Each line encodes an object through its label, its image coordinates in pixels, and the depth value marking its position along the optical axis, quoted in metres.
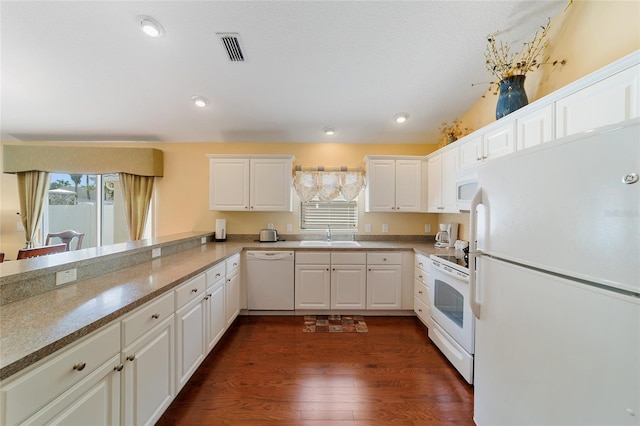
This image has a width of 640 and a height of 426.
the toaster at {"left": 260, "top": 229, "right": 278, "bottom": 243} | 3.41
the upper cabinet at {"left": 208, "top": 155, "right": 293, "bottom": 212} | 3.26
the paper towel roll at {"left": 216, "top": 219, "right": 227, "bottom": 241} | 3.43
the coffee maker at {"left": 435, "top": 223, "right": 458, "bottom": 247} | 3.05
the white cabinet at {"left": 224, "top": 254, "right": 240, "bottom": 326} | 2.48
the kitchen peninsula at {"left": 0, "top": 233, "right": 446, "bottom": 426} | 0.77
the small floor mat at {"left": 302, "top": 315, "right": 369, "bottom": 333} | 2.66
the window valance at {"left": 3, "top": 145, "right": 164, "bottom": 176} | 3.31
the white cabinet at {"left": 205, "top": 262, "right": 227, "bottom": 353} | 2.03
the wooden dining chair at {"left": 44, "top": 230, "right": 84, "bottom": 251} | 3.36
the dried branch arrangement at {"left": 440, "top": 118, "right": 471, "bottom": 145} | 2.96
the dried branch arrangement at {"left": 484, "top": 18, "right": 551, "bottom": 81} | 1.94
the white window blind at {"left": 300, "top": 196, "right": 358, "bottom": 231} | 3.64
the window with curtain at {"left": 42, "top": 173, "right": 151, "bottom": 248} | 3.65
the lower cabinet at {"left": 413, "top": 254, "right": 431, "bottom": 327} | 2.62
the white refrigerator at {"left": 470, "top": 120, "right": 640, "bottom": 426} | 0.69
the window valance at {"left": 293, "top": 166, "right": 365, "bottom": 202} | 3.45
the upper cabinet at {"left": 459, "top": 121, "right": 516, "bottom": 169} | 1.91
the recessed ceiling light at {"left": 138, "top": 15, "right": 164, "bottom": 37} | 1.85
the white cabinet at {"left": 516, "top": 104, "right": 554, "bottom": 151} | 1.57
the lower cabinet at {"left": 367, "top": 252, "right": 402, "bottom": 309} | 2.97
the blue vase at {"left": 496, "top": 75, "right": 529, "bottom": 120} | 1.95
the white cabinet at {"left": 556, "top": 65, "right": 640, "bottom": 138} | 1.15
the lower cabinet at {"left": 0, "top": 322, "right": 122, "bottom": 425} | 0.71
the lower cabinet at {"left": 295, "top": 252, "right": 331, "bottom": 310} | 2.98
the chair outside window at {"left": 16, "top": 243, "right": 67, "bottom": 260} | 2.31
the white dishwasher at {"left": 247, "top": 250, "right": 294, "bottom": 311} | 2.98
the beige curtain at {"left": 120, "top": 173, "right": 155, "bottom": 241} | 3.45
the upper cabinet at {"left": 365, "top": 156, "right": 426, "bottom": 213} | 3.26
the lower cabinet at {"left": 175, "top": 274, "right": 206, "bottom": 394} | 1.58
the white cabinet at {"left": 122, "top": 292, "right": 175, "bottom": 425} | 1.15
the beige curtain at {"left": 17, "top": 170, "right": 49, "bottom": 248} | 3.39
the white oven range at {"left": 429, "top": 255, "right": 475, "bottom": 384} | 1.85
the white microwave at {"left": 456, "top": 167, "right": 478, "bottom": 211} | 2.15
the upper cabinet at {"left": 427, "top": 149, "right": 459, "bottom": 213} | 2.70
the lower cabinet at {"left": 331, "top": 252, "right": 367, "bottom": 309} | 2.97
